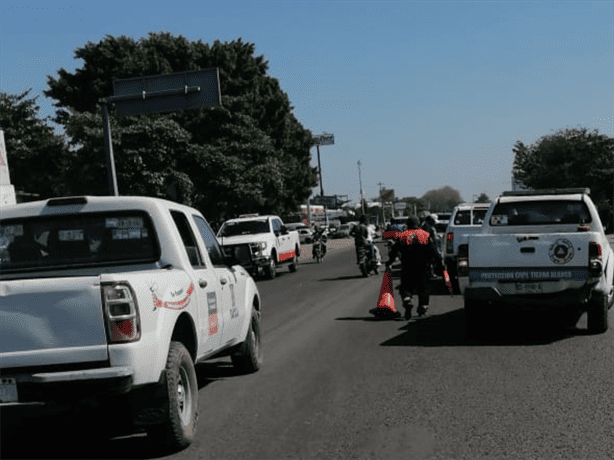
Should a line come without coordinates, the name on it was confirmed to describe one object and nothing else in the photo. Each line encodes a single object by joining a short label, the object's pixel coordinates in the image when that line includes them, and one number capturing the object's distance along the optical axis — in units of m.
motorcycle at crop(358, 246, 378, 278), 24.02
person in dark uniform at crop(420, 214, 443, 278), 17.66
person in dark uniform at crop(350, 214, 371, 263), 24.03
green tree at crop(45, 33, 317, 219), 37.41
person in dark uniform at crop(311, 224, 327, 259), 34.72
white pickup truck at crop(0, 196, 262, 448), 5.15
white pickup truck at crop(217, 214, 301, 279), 26.09
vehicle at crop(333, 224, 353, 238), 87.14
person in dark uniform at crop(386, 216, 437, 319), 13.18
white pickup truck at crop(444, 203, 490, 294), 18.52
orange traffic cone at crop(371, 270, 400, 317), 13.54
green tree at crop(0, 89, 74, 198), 51.47
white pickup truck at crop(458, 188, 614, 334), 10.31
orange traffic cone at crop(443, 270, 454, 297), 16.70
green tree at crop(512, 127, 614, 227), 60.72
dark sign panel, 25.72
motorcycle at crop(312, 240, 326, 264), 35.16
